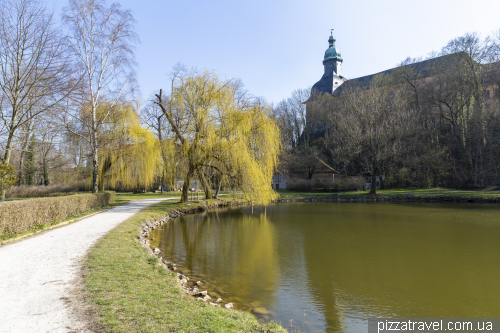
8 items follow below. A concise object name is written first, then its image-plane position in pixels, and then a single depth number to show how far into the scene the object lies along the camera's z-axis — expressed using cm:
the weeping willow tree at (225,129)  1623
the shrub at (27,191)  2231
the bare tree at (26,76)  1238
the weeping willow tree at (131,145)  2061
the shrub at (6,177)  1229
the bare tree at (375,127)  2884
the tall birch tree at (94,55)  1622
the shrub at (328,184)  3325
